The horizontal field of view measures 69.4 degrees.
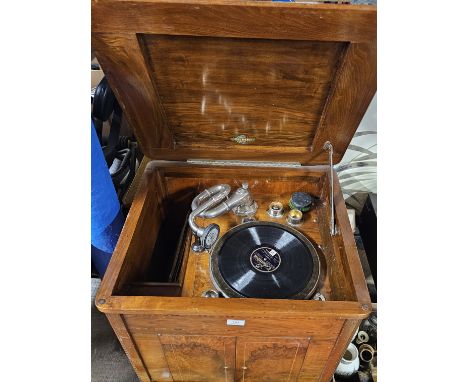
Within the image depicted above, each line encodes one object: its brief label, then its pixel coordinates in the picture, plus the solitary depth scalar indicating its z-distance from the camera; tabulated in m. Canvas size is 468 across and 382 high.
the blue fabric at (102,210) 1.13
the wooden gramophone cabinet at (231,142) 0.85
